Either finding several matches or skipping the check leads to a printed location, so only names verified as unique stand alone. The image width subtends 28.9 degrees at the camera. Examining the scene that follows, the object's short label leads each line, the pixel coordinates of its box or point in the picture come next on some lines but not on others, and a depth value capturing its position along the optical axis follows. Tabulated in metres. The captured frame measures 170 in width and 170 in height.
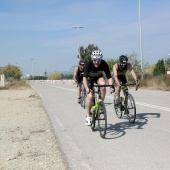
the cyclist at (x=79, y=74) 13.04
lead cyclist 7.62
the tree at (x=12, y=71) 88.12
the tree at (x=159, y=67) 55.48
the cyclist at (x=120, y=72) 8.85
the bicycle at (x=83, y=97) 13.65
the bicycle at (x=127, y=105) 8.80
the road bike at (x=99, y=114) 7.18
